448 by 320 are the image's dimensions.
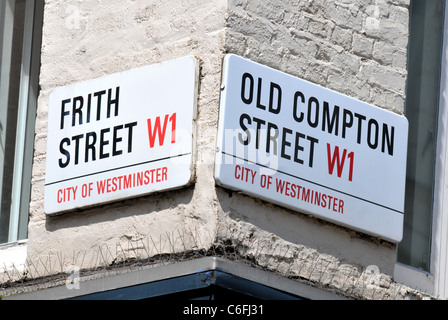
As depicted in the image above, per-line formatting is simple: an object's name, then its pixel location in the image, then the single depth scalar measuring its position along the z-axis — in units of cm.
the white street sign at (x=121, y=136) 1106
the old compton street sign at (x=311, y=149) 1098
